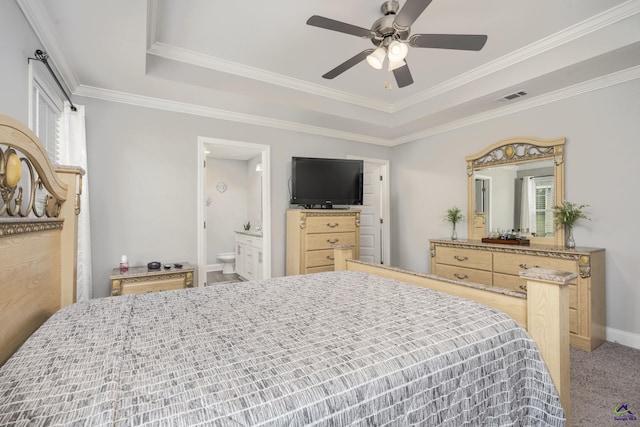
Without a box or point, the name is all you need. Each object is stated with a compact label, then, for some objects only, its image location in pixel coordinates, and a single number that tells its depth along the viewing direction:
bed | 0.72
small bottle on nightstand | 2.98
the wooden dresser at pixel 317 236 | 3.75
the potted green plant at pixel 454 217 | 4.03
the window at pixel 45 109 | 1.98
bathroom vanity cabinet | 4.59
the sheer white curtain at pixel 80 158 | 2.64
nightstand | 2.78
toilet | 6.04
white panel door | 5.00
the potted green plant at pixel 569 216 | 2.98
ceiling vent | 3.18
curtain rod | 1.94
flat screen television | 4.04
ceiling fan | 1.83
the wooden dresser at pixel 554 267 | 2.62
